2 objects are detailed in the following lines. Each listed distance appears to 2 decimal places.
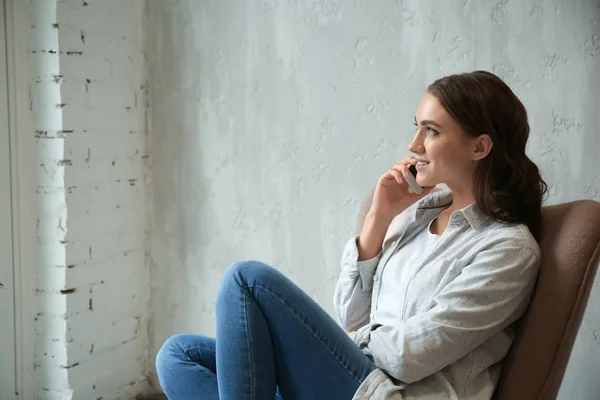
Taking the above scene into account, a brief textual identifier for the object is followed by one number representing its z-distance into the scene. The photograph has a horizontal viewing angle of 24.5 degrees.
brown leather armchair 2.38
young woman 2.43
